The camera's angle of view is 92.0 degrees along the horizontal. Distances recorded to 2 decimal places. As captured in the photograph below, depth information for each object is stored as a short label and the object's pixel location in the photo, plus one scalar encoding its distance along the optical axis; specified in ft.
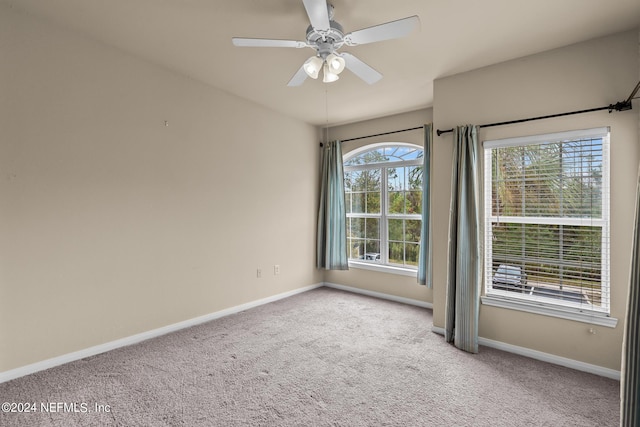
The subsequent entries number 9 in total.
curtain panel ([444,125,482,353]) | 9.37
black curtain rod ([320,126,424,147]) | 13.64
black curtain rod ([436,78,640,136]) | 7.45
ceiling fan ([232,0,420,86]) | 5.72
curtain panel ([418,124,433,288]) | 12.96
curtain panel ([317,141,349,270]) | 15.66
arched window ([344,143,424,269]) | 14.32
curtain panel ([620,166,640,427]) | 4.22
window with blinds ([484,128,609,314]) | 8.14
